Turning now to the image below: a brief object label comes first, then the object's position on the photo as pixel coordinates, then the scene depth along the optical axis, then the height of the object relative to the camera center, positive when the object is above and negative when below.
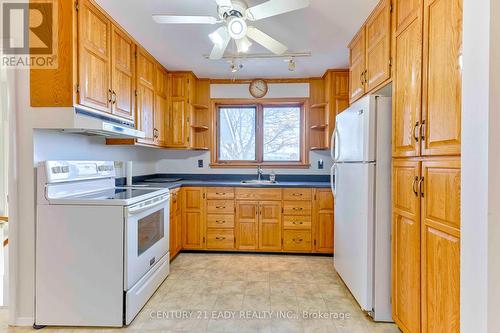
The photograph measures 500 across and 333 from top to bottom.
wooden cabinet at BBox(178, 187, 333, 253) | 3.54 -0.69
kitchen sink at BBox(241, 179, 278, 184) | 3.85 -0.23
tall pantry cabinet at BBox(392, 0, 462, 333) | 1.31 +0.01
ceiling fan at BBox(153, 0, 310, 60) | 1.73 +0.97
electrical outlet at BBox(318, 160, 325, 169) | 4.07 +0.01
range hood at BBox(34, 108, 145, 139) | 1.96 +0.31
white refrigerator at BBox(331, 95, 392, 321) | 2.09 -0.32
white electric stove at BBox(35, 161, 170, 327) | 1.98 -0.66
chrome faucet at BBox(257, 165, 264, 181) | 4.07 -0.11
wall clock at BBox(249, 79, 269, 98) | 4.07 +1.11
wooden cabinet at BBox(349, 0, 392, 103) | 2.08 +0.94
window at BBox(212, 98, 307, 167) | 4.18 +0.46
